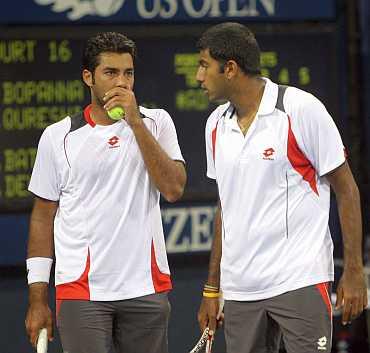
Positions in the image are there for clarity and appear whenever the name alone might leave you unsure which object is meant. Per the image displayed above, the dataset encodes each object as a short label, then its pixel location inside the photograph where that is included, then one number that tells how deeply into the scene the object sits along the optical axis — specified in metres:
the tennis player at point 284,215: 9.07
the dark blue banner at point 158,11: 13.77
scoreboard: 13.71
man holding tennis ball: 9.65
